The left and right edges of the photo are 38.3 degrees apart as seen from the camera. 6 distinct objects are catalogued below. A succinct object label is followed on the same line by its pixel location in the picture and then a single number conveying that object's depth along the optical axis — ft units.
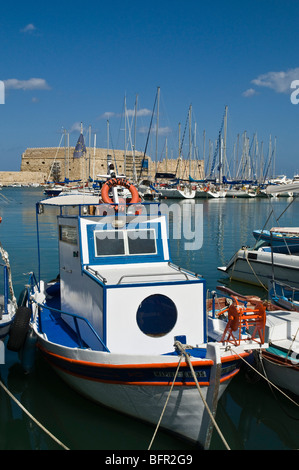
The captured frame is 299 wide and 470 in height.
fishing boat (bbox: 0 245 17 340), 29.50
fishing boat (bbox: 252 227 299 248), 54.24
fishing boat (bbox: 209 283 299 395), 25.04
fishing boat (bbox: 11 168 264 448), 20.77
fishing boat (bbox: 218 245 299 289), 49.37
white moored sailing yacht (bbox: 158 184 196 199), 222.89
